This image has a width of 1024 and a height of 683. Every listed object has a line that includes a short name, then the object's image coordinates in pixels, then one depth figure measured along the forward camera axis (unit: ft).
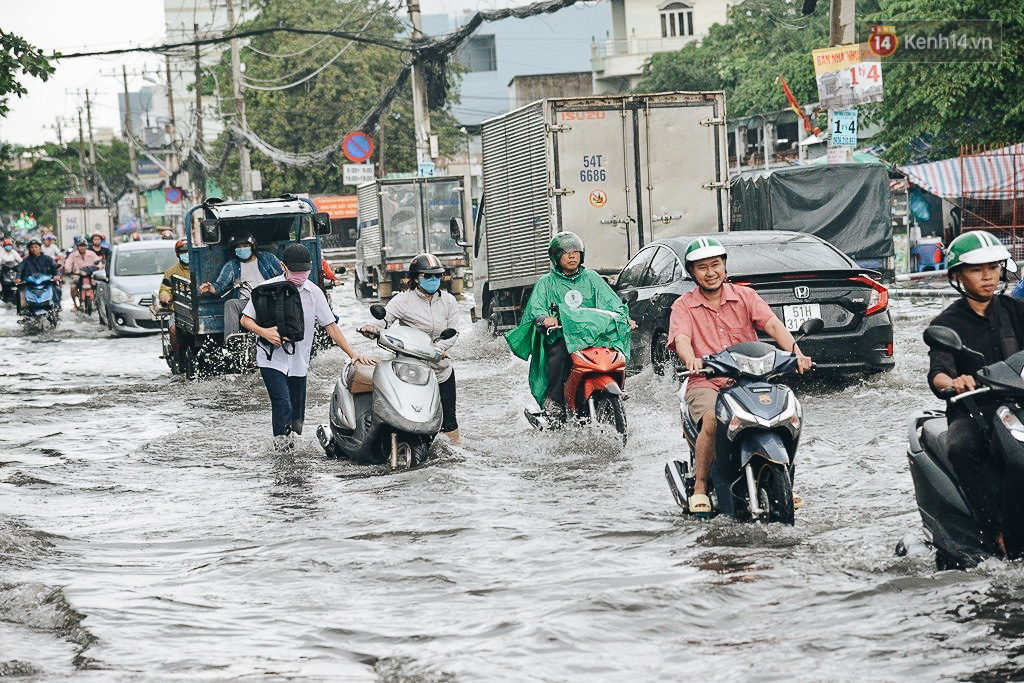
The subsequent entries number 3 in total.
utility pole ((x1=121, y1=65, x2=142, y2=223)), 257.30
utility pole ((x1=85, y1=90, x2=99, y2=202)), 337.78
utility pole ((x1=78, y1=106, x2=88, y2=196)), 344.69
